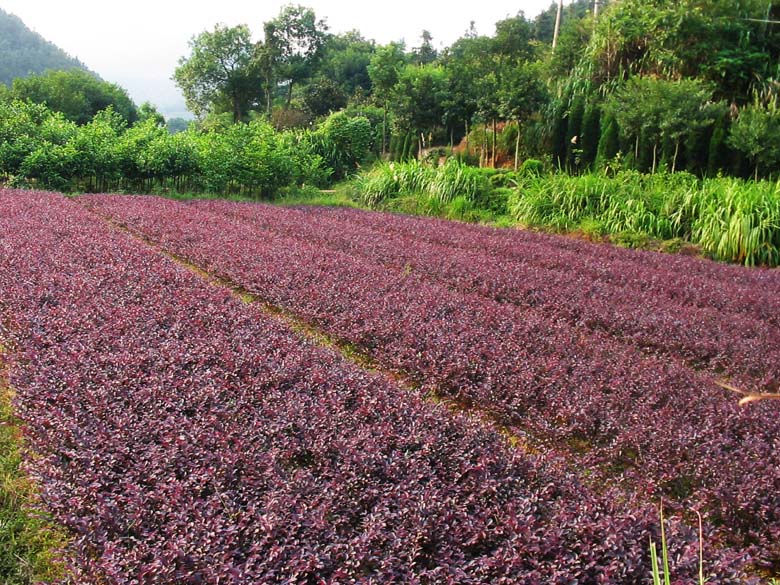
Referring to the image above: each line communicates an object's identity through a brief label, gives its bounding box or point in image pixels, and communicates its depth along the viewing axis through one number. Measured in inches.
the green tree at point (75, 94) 1526.8
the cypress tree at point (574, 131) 644.1
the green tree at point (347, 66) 1590.2
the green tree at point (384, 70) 952.8
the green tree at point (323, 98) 1211.2
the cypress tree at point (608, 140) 585.9
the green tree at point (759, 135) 454.6
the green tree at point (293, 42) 1454.2
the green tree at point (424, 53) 1590.8
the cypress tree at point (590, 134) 624.4
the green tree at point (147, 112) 1811.5
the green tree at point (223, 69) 1534.2
